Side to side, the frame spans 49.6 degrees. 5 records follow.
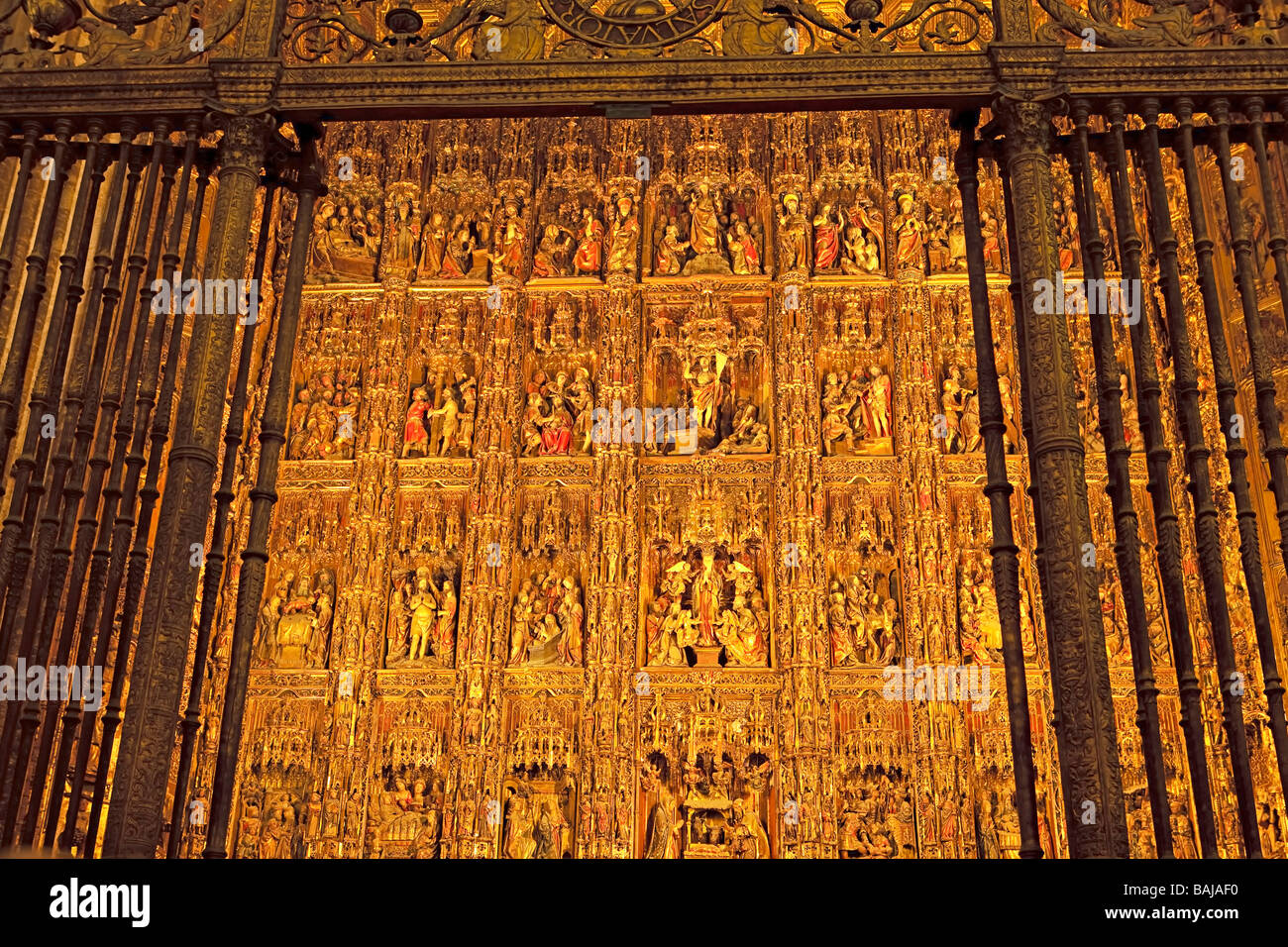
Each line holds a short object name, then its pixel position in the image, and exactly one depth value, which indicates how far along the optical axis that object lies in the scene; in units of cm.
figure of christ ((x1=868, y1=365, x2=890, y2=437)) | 1396
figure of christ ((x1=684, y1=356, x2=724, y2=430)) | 1427
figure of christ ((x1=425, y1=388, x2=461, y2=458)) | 1410
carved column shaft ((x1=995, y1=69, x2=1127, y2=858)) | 537
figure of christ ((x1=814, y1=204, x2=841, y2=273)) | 1482
